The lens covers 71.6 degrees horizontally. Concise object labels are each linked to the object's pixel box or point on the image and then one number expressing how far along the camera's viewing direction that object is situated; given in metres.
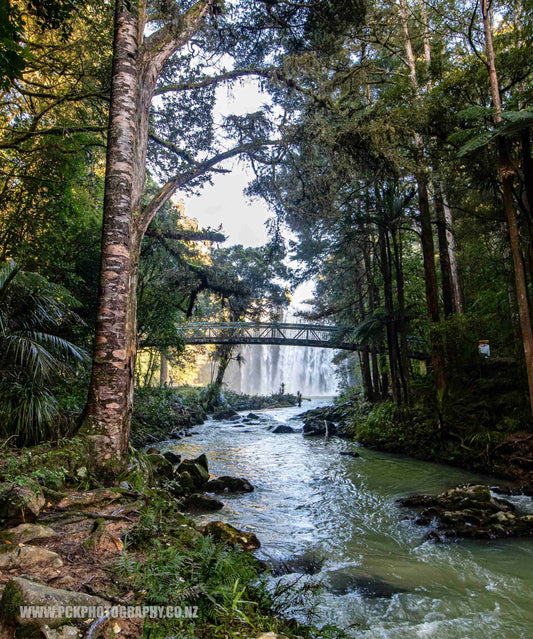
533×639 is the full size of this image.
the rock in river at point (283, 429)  15.55
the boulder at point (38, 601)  1.60
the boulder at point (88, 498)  3.14
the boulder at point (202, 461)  7.60
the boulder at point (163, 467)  6.32
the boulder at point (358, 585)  3.35
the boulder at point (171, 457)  8.47
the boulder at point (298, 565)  3.67
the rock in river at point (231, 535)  3.83
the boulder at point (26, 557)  2.10
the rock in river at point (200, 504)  5.50
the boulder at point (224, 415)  21.72
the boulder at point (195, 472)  6.69
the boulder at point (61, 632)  1.56
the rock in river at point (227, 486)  6.74
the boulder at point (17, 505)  2.64
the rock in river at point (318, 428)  14.20
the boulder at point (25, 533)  2.38
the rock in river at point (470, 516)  4.64
